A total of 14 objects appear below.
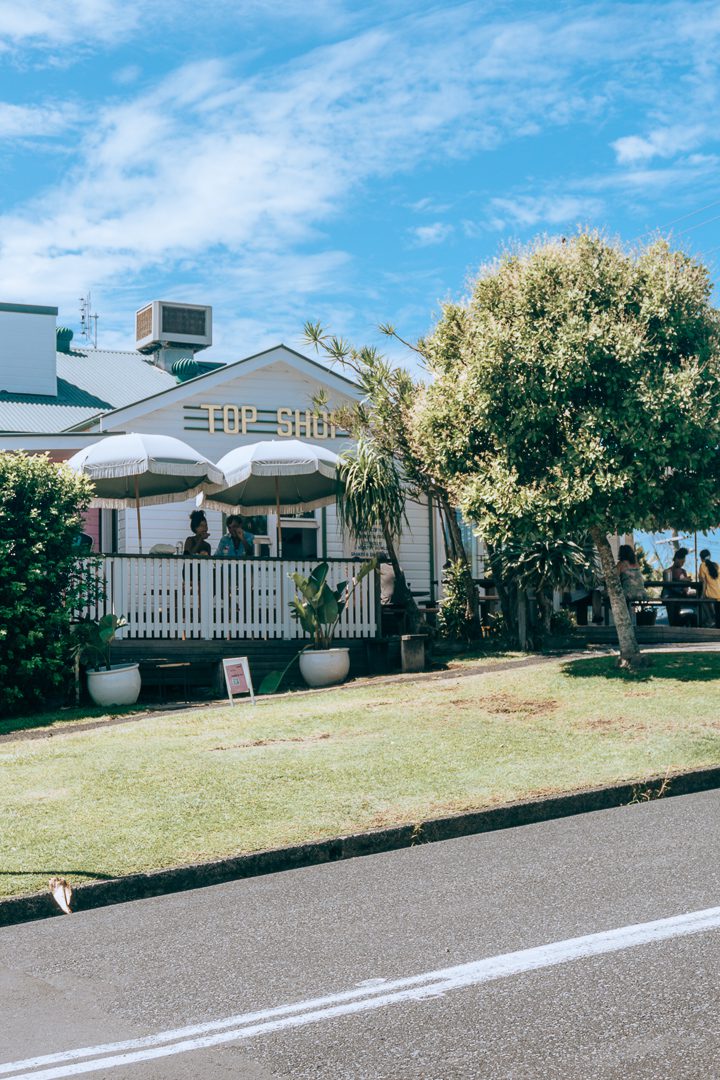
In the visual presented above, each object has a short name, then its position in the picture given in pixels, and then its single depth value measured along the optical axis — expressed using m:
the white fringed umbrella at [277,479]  16.53
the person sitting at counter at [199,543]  17.25
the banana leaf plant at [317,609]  15.95
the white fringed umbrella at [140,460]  15.56
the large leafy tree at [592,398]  13.32
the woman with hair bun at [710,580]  19.78
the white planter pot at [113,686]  14.45
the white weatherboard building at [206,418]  20.47
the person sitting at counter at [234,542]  17.72
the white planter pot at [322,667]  15.74
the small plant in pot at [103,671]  14.42
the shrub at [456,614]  17.97
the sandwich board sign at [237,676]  13.16
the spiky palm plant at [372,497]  17.92
